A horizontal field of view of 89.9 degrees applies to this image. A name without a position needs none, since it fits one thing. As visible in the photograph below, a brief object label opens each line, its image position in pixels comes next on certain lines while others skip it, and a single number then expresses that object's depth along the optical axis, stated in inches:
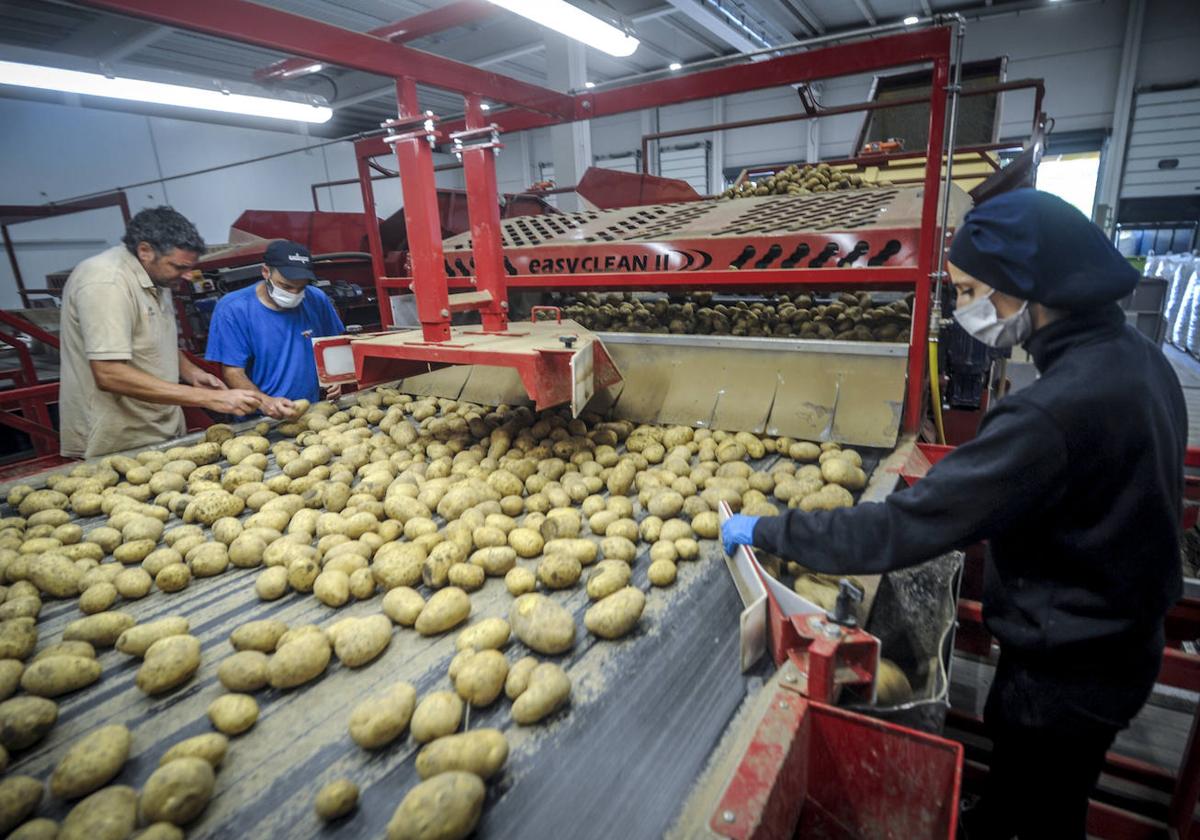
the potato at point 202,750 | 43.6
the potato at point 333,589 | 62.7
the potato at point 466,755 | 41.9
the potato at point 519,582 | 63.4
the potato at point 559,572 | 64.1
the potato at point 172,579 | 66.9
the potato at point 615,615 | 56.1
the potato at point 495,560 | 67.1
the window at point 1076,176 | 469.4
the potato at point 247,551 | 71.4
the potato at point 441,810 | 36.8
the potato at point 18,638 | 55.7
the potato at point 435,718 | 45.9
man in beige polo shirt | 103.3
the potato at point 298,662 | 51.9
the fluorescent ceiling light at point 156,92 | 160.1
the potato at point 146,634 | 56.6
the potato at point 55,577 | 67.1
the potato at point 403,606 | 59.5
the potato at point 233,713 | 47.6
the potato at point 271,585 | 64.8
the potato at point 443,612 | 57.9
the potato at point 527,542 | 70.7
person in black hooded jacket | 43.8
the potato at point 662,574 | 64.1
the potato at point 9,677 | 51.5
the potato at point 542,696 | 46.9
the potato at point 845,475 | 81.4
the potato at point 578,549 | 67.4
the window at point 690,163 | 626.1
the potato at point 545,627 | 54.0
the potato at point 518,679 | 49.6
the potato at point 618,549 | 68.2
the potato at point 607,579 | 61.4
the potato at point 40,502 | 86.1
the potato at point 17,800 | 40.3
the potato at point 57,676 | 51.5
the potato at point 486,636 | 54.5
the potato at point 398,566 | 64.8
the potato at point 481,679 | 48.8
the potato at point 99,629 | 58.3
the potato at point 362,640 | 54.2
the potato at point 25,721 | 46.5
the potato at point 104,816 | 37.9
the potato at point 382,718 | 45.3
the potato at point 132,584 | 65.9
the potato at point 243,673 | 51.4
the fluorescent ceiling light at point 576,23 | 123.1
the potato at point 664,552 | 67.1
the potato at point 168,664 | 51.7
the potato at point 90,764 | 42.8
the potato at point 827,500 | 74.7
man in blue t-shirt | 130.2
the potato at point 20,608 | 61.4
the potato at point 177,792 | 39.6
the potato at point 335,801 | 40.0
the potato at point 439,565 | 64.8
